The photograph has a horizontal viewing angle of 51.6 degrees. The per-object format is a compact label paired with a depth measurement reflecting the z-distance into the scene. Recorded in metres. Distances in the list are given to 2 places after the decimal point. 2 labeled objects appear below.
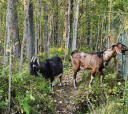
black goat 5.03
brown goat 4.80
